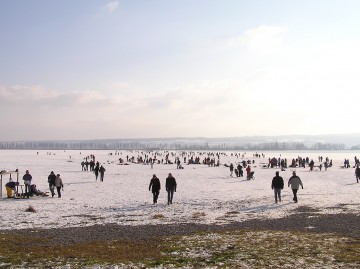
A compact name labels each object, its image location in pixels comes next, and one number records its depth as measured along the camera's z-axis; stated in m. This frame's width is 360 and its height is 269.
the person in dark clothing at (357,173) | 32.60
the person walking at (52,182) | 24.42
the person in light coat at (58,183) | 24.16
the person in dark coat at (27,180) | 24.62
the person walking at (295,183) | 21.98
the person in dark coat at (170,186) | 21.38
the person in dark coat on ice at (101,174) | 35.19
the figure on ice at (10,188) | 23.50
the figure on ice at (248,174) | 38.09
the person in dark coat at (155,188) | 21.61
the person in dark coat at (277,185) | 21.94
